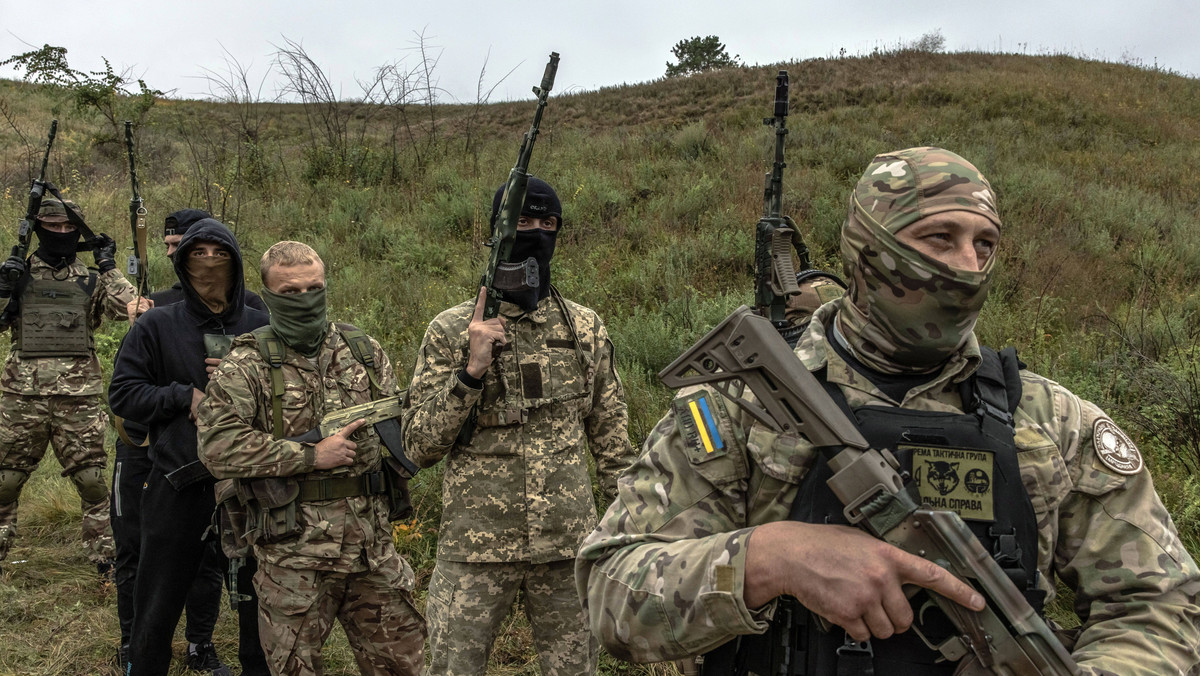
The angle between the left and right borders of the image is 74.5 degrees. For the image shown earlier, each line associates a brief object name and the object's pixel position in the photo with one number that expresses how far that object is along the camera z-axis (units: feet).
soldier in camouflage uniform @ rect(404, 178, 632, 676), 9.56
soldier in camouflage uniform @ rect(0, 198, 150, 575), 17.10
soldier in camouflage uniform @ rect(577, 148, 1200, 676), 4.53
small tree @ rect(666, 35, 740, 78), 89.04
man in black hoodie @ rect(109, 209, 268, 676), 11.64
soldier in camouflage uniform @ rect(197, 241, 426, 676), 9.95
